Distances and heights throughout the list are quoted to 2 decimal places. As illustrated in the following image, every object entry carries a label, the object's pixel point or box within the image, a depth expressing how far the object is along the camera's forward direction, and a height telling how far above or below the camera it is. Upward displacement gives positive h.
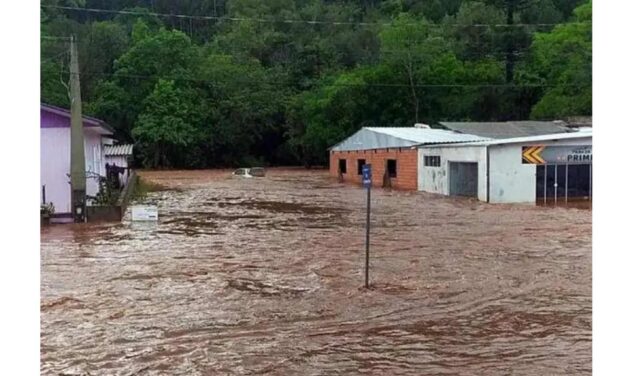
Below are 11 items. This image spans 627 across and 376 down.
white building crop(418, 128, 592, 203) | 26.31 +0.02
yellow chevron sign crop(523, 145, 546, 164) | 26.44 +0.51
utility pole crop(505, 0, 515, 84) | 54.00 +8.96
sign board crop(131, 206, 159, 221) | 20.11 -1.21
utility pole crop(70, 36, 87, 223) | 19.44 +0.50
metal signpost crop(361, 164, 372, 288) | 9.78 -0.10
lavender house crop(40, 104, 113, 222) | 20.45 +0.28
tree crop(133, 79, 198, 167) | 55.12 +3.17
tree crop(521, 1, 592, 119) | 46.09 +6.61
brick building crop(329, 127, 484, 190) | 33.41 +0.84
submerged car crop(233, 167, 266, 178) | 46.04 -0.28
